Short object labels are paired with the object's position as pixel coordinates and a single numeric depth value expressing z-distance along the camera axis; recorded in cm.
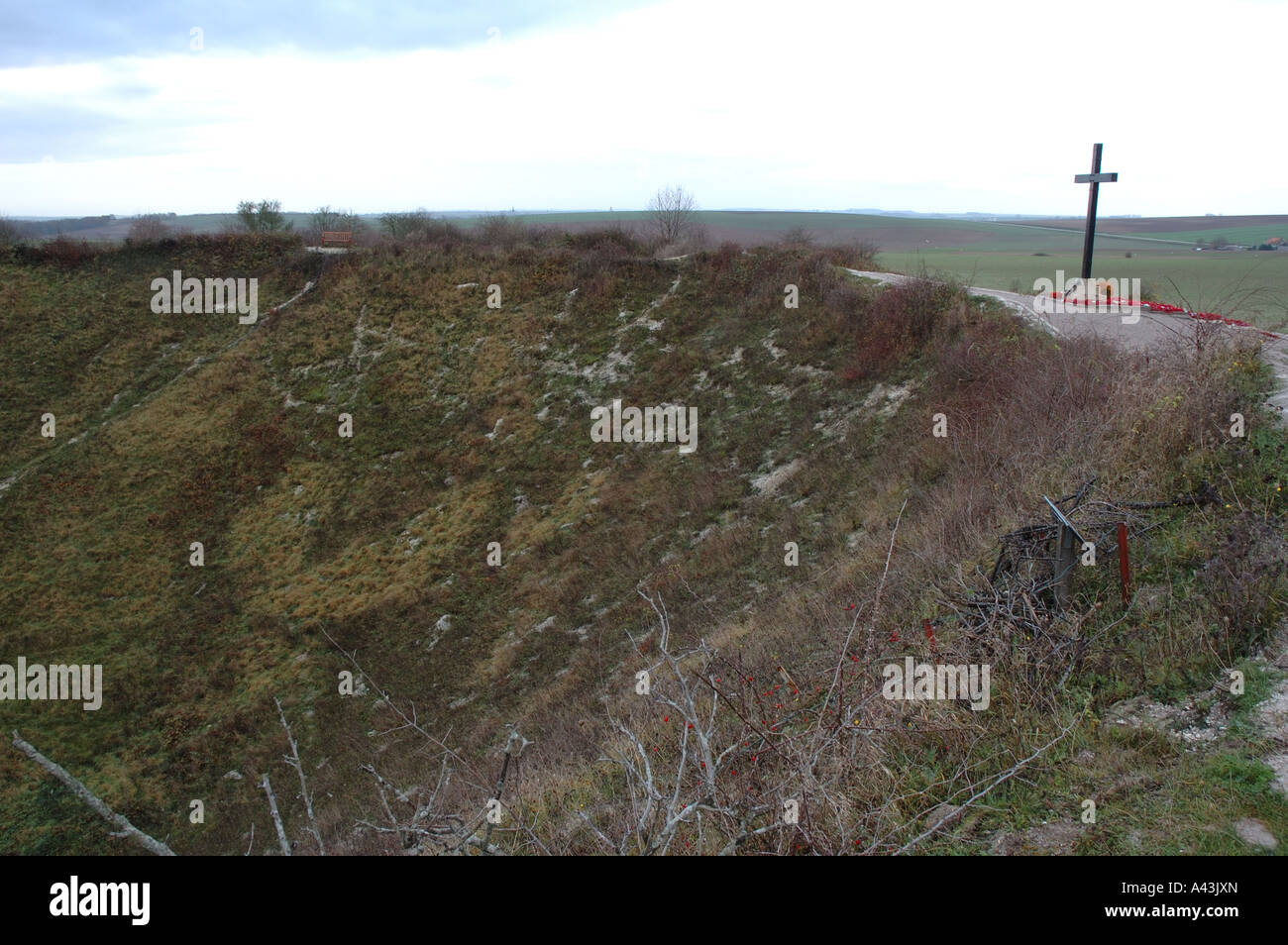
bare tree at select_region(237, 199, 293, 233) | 3859
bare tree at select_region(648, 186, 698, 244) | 3608
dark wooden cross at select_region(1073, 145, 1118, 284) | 1842
